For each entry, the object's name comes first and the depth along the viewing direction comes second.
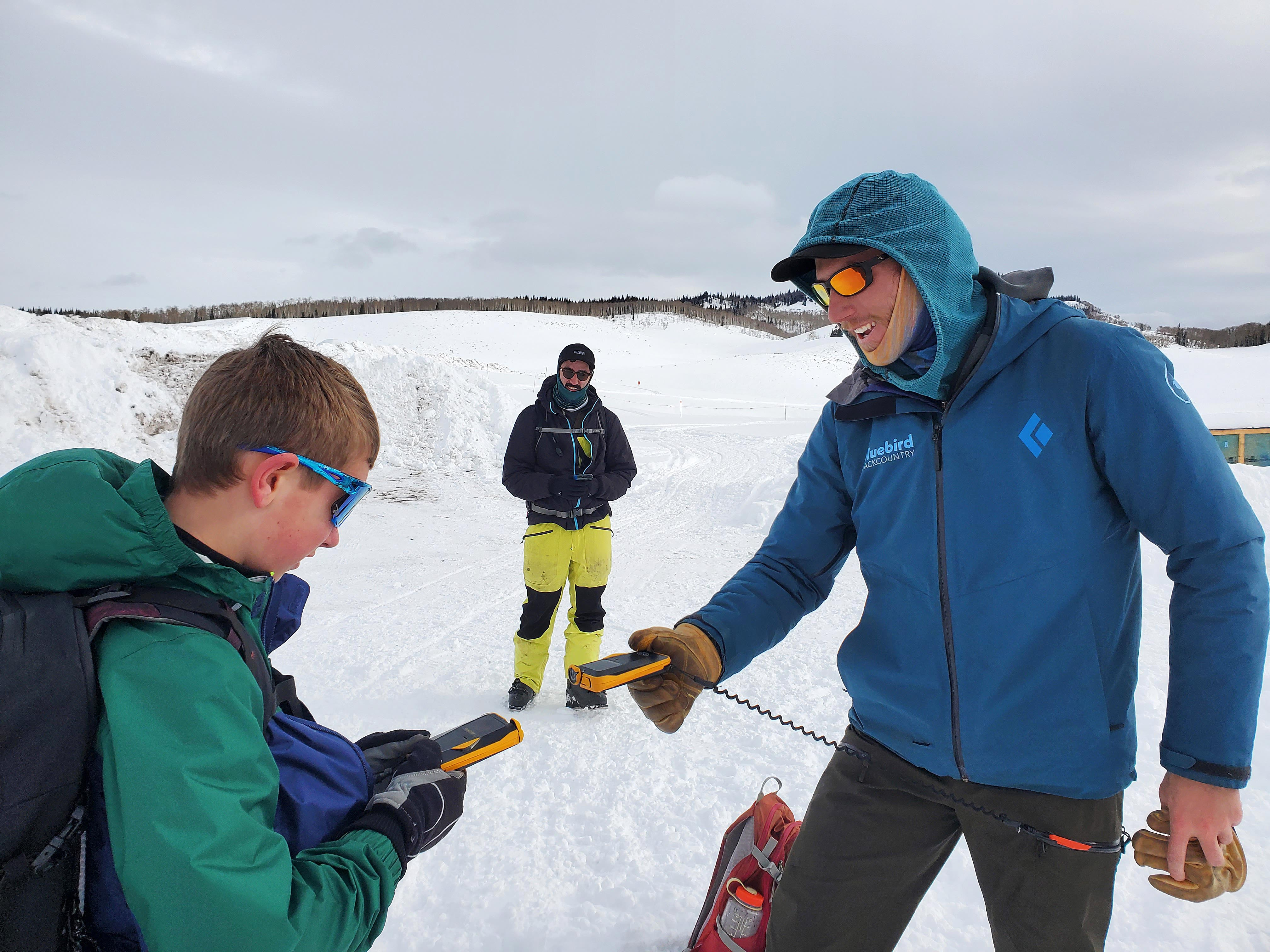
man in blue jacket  1.45
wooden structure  12.15
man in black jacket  4.41
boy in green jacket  1.03
